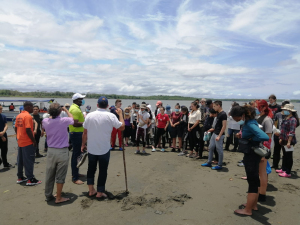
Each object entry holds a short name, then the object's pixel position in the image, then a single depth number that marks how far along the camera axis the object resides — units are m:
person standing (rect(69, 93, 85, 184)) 4.93
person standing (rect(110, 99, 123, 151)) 8.73
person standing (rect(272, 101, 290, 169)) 6.37
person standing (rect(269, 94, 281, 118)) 7.39
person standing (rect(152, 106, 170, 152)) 8.84
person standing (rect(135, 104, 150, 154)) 8.52
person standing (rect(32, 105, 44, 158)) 7.71
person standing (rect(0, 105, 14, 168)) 6.42
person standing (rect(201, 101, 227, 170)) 6.08
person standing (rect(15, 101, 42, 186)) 4.91
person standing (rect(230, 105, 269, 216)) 3.63
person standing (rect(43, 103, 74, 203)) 4.18
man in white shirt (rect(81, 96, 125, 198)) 4.18
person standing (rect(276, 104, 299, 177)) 5.52
